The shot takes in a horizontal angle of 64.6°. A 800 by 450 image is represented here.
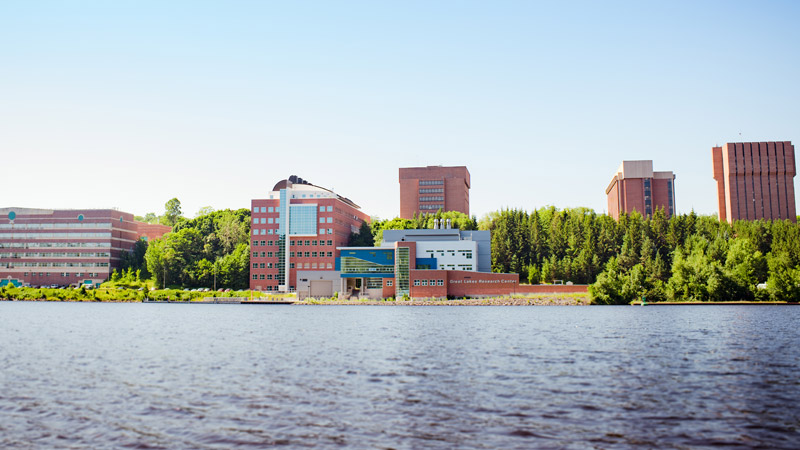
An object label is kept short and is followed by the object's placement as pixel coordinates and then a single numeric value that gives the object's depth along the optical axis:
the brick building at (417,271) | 125.94
